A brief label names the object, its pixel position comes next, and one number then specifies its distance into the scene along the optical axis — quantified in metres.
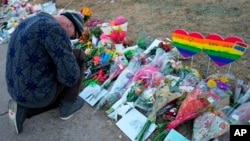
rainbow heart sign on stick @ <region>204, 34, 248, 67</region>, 2.66
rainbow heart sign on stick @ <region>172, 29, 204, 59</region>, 2.95
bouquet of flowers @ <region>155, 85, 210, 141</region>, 2.49
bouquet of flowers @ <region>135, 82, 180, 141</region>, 2.61
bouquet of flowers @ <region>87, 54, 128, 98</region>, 3.30
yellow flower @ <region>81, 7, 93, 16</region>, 4.25
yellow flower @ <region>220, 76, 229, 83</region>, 2.78
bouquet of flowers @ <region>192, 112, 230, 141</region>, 2.24
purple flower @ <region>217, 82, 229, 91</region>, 2.71
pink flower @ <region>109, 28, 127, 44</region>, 3.63
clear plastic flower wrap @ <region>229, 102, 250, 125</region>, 2.31
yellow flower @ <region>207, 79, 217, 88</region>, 2.73
